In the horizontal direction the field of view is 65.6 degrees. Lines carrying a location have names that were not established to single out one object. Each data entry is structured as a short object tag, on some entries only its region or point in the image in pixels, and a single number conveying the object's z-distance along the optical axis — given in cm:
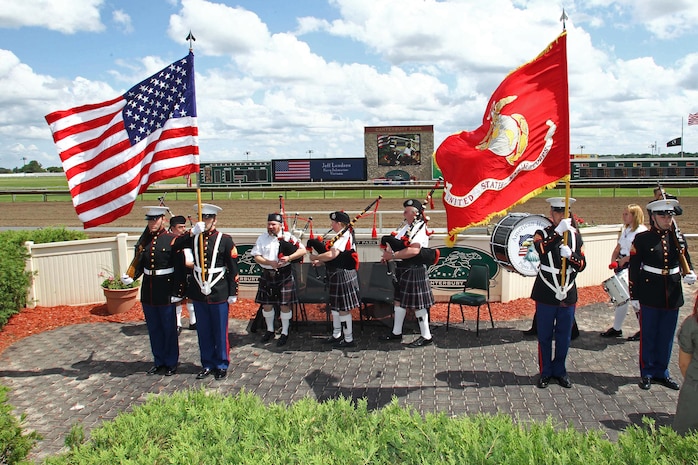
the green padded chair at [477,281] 847
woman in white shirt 777
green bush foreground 284
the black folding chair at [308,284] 891
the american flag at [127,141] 640
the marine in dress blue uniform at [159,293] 702
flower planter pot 976
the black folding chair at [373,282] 893
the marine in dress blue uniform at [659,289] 625
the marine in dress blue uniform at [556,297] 630
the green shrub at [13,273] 879
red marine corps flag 580
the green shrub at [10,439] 363
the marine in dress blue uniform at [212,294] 688
